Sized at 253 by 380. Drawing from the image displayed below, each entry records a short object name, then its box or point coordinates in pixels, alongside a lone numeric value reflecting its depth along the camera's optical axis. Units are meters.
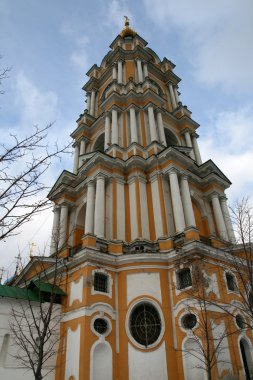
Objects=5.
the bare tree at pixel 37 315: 17.53
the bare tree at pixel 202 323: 15.84
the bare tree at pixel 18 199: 7.31
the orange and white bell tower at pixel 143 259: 16.80
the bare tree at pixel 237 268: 13.36
